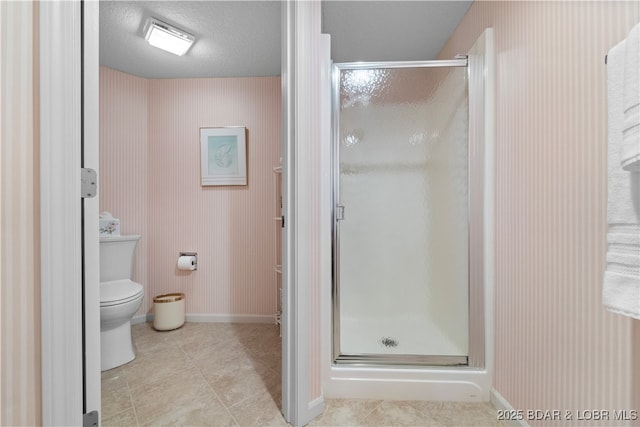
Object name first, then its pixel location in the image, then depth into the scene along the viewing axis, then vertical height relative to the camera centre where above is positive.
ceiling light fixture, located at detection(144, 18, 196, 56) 1.73 +1.25
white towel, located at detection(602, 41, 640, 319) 0.64 -0.01
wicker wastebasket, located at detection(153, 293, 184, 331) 2.21 -0.87
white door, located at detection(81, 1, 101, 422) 0.75 +0.00
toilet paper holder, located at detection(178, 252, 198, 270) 2.44 -0.39
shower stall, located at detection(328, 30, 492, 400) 1.42 -0.08
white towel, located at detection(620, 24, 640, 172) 0.61 +0.27
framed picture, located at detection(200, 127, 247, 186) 2.40 +0.54
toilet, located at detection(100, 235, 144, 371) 1.68 -0.57
